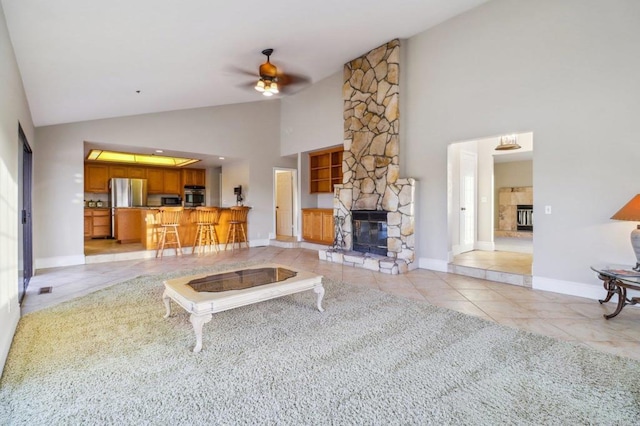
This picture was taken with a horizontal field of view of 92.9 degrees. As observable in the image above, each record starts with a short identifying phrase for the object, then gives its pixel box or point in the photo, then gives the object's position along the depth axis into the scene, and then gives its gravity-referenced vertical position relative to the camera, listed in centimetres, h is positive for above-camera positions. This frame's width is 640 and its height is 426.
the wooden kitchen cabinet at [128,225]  747 -36
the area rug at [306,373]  162 -108
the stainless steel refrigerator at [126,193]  801 +47
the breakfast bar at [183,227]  659 -39
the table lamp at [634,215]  291 -9
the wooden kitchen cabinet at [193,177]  932 +104
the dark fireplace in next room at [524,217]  904 -30
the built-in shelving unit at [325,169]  746 +101
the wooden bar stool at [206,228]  708 -43
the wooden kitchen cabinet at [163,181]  889 +87
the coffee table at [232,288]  233 -70
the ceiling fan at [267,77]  464 +207
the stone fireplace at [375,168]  521 +76
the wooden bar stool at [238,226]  740 -41
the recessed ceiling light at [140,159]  726 +136
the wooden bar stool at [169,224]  647 -30
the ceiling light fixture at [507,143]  593 +131
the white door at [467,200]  633 +16
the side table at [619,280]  281 -72
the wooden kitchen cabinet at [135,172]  862 +109
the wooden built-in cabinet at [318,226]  728 -42
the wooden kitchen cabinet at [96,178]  824 +90
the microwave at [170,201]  904 +28
